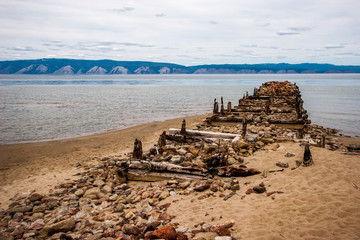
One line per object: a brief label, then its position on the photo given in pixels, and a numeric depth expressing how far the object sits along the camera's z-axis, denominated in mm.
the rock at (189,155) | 9978
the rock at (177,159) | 9289
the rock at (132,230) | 5344
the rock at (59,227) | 5953
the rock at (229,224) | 4910
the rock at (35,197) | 8032
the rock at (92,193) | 7930
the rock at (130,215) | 6287
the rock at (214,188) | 6969
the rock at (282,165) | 7910
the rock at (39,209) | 7271
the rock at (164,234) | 4675
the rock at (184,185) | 7578
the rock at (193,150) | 10400
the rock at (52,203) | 7474
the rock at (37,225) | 6320
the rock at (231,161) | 9084
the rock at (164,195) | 7143
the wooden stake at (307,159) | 7570
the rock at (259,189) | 6398
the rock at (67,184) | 9054
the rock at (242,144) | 10552
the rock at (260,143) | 10906
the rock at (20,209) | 7250
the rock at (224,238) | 4380
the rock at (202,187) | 7098
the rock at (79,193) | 8130
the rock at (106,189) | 8172
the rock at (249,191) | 6507
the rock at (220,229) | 4633
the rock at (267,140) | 11152
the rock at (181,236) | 4617
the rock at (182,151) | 10256
